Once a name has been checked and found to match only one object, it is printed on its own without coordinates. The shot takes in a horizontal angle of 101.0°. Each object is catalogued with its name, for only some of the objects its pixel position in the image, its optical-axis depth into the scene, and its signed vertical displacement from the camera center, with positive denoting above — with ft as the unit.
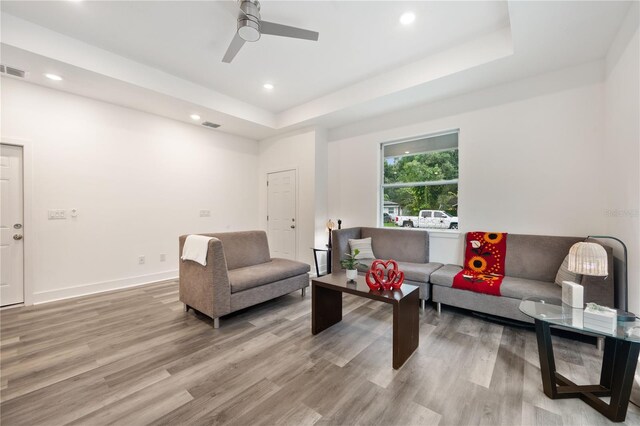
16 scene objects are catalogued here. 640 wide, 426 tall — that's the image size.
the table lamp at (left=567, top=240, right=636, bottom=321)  5.74 -1.09
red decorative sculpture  7.71 -2.07
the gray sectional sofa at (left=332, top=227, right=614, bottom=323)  7.84 -2.43
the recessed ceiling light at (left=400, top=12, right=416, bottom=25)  8.16 +6.05
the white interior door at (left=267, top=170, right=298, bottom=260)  17.31 -0.37
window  12.71 +1.54
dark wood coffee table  6.72 -2.91
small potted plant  8.51 -1.88
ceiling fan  7.20 +5.13
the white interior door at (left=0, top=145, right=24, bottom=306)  10.48 -0.92
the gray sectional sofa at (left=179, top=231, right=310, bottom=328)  8.76 -2.57
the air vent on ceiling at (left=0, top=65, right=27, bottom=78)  9.43 +4.90
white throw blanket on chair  8.93 -1.48
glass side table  4.92 -3.02
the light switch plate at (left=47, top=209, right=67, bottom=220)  11.39 -0.40
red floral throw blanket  9.42 -2.10
